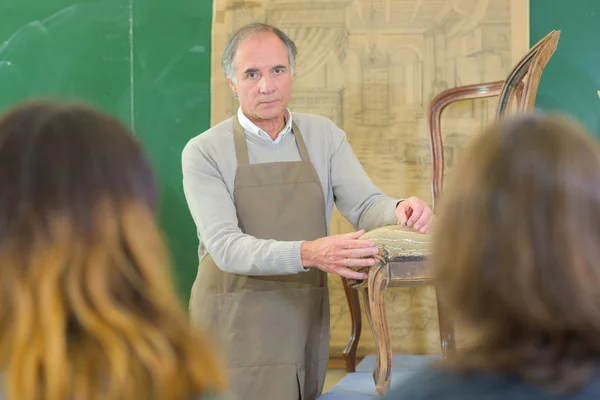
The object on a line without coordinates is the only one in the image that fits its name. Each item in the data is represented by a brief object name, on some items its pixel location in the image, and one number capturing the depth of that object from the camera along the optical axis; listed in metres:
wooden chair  2.59
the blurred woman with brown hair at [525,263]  0.92
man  2.80
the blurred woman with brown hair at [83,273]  0.96
